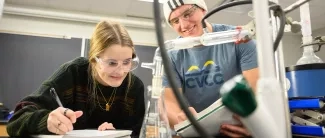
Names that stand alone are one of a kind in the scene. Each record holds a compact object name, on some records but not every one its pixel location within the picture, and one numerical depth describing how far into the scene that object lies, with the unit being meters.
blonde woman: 1.06
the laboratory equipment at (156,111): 0.58
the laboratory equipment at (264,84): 0.28
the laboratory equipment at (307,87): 0.60
